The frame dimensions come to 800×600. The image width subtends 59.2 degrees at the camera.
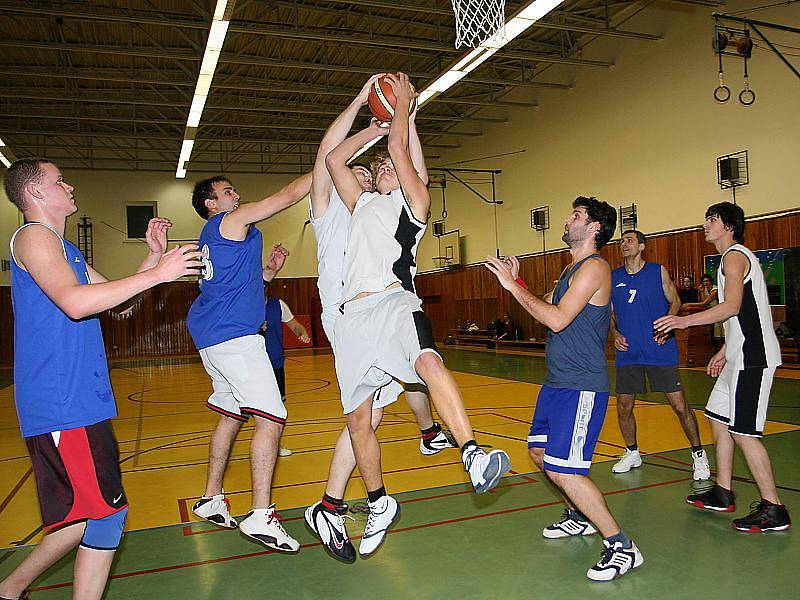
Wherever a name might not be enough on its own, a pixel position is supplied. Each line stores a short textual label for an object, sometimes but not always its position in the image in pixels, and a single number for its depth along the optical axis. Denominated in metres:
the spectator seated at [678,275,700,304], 13.73
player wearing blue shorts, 3.56
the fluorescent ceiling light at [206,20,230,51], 11.49
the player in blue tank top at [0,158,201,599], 2.71
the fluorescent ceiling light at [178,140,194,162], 18.80
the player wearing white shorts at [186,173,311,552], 4.12
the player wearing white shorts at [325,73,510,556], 3.31
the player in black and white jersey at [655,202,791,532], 4.10
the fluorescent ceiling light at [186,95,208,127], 15.31
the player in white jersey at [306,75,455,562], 3.62
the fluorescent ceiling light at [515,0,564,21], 10.84
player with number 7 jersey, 5.45
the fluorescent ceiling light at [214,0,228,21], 10.68
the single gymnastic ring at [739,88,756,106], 12.46
